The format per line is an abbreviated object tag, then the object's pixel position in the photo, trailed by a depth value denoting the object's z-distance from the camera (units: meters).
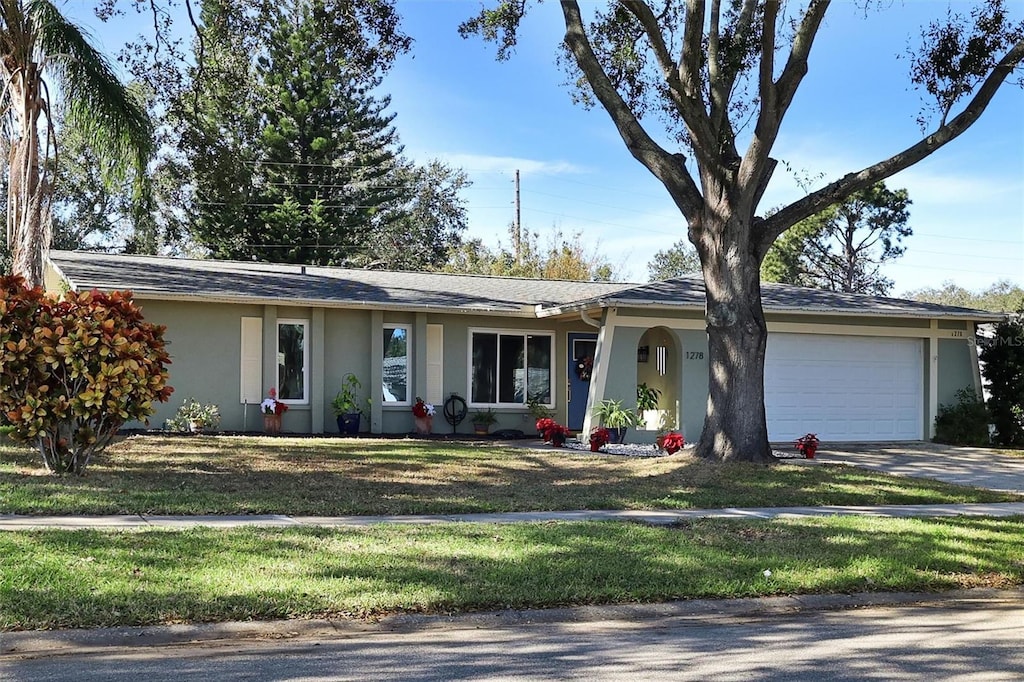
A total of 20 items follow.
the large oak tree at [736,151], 14.04
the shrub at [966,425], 20.03
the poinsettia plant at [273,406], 18.42
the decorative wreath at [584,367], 21.00
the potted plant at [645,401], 20.28
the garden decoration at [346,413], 19.02
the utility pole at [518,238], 45.83
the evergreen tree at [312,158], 36.03
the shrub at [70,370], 10.82
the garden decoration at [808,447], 16.47
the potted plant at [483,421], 20.17
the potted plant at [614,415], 17.92
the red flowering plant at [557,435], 18.00
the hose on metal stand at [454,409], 20.09
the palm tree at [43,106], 13.60
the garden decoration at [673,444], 16.09
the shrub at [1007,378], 20.14
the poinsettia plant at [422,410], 19.53
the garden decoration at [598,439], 16.69
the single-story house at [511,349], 18.41
